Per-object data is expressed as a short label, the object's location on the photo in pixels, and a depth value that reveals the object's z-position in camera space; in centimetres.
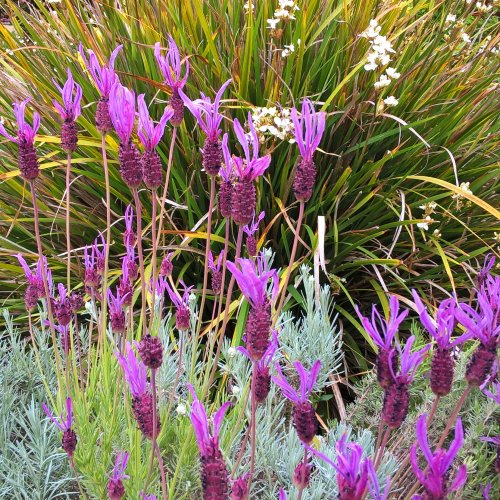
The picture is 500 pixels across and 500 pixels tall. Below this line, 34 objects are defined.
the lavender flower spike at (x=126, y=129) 85
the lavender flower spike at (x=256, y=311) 66
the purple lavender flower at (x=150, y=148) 88
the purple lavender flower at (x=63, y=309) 112
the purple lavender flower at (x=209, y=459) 62
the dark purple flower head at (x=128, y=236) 120
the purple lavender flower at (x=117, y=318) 108
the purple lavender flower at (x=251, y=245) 120
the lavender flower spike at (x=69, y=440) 90
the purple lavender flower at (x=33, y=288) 115
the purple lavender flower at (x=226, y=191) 95
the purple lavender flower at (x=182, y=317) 111
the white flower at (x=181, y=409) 115
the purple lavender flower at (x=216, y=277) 118
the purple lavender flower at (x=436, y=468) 59
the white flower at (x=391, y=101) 182
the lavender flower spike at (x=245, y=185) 83
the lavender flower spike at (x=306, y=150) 86
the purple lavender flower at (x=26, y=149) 95
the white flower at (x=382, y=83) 186
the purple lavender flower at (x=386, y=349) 72
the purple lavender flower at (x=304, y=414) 72
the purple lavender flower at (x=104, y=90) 97
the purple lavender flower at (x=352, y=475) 59
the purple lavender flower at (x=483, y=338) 71
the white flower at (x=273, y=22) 194
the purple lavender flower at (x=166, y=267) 124
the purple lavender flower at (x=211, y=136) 88
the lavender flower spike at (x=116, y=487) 82
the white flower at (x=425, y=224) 180
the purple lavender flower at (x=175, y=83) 101
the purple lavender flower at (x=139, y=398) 79
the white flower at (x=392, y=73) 185
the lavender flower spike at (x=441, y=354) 73
